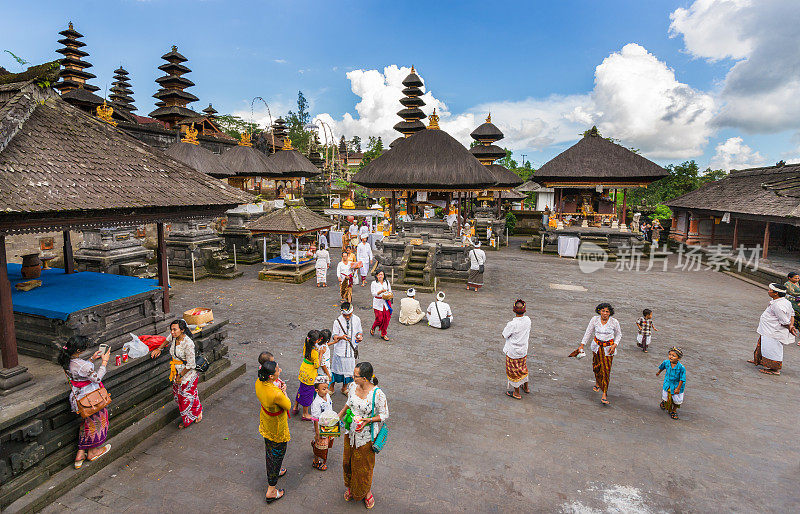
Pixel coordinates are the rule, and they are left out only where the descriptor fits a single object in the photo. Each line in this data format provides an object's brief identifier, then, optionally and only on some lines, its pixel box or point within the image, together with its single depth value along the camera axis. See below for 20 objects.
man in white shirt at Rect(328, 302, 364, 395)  6.47
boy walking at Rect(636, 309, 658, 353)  8.80
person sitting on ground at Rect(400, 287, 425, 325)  10.38
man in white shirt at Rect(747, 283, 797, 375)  7.67
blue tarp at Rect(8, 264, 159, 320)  5.76
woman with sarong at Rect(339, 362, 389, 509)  4.07
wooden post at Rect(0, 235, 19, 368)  4.92
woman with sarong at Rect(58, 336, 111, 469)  4.66
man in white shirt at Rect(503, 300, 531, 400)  6.43
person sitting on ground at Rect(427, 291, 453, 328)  10.11
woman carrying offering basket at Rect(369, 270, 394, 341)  9.09
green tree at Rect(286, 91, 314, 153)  56.44
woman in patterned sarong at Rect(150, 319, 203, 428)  5.54
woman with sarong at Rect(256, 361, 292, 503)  4.22
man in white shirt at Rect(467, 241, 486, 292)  13.91
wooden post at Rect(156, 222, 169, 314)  7.33
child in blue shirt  6.10
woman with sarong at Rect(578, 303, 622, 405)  6.54
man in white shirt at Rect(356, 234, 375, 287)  14.62
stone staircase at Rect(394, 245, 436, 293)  14.28
